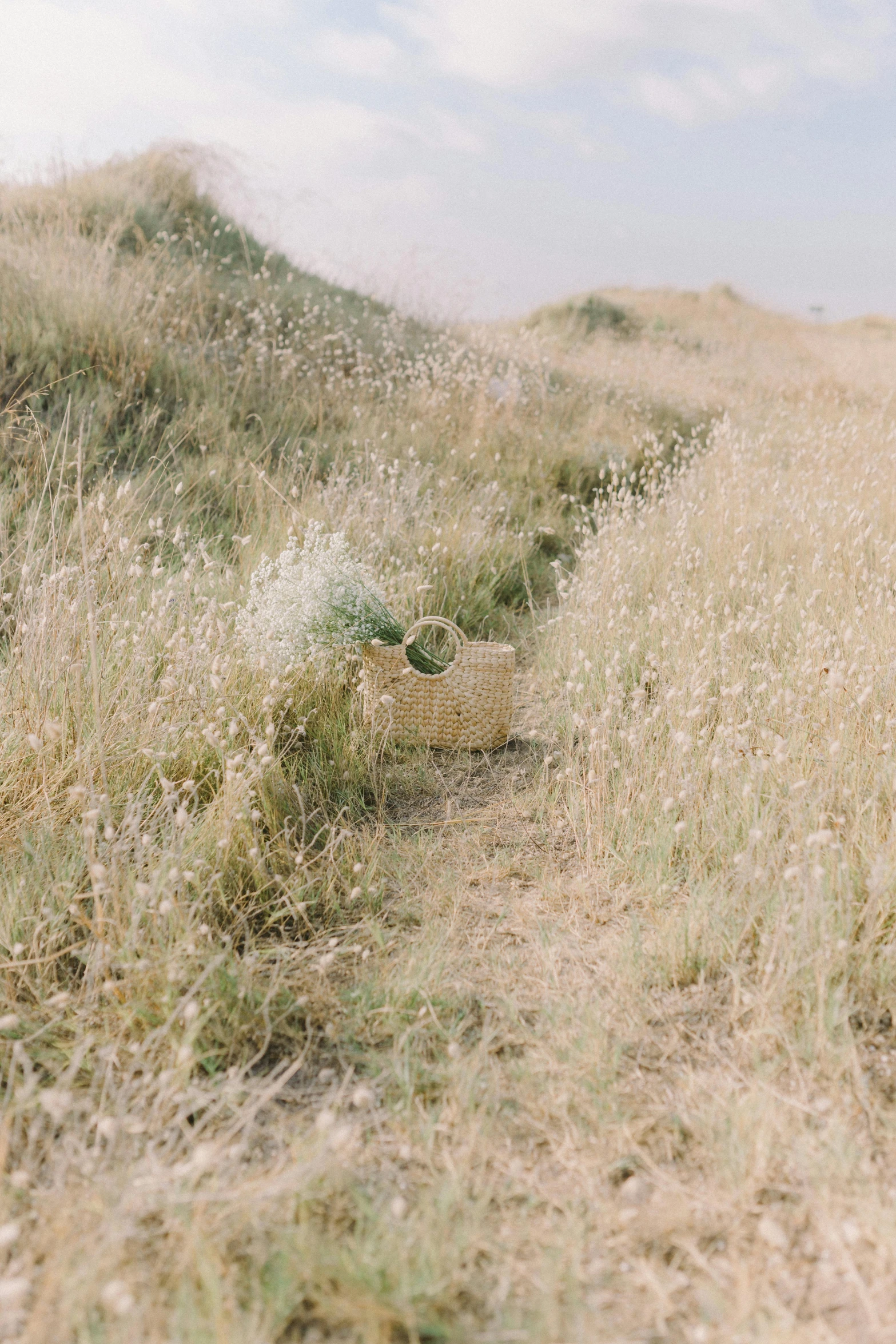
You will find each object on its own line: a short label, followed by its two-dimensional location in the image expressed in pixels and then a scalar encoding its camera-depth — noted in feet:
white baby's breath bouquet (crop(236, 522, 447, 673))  10.53
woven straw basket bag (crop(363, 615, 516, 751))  11.04
